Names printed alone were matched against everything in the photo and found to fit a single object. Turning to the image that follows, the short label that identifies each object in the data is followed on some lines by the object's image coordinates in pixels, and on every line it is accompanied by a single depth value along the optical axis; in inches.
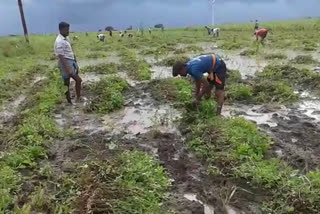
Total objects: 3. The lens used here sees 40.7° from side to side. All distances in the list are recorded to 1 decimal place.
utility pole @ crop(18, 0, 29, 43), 988.9
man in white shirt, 344.9
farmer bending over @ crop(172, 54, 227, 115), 277.4
